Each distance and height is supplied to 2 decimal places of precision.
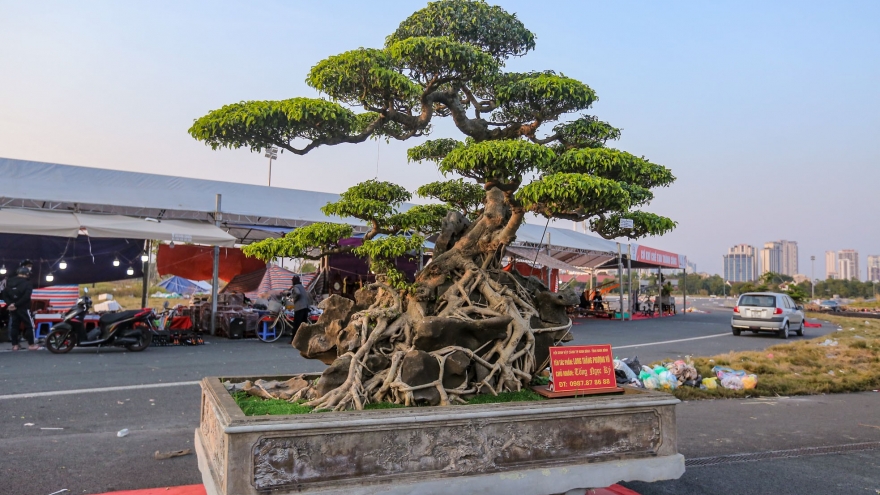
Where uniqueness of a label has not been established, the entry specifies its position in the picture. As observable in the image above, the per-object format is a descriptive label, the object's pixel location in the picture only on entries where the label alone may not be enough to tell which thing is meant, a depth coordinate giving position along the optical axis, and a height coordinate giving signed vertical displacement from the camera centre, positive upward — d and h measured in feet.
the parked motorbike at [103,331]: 33.04 -3.12
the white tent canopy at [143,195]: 38.83 +5.79
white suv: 54.49 -2.38
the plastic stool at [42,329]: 36.78 -3.41
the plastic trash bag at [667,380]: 24.39 -3.79
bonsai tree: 13.30 +2.10
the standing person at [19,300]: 33.53 -1.48
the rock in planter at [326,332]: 15.51 -1.37
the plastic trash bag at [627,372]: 23.19 -3.34
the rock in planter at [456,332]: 13.19 -1.11
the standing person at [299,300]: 40.34 -1.40
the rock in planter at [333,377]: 12.96 -2.09
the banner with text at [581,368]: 12.18 -1.69
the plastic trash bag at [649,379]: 24.02 -3.71
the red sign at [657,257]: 79.36 +3.98
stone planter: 8.87 -2.66
